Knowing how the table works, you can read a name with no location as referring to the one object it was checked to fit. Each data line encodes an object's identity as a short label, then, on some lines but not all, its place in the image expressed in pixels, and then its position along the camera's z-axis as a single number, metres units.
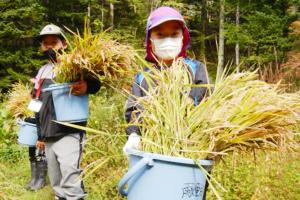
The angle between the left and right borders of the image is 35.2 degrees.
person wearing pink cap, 2.51
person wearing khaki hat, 3.94
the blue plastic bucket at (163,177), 1.88
